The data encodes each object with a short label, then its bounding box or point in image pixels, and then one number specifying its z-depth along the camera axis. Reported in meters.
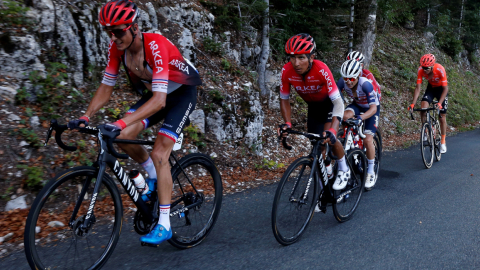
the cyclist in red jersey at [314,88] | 4.16
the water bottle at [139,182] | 3.29
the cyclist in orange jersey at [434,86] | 8.30
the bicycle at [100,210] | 2.71
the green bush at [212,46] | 8.91
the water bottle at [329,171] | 4.43
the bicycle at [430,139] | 7.91
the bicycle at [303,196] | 3.69
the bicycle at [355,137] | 5.61
